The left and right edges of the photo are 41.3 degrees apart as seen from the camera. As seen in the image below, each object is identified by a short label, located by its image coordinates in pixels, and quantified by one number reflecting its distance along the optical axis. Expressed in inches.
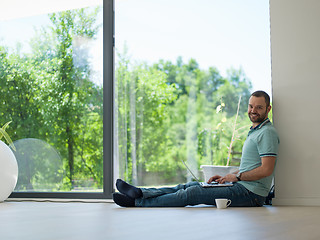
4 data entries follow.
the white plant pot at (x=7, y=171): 144.9
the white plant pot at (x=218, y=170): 142.9
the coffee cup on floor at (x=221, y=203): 118.4
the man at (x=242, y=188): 121.0
